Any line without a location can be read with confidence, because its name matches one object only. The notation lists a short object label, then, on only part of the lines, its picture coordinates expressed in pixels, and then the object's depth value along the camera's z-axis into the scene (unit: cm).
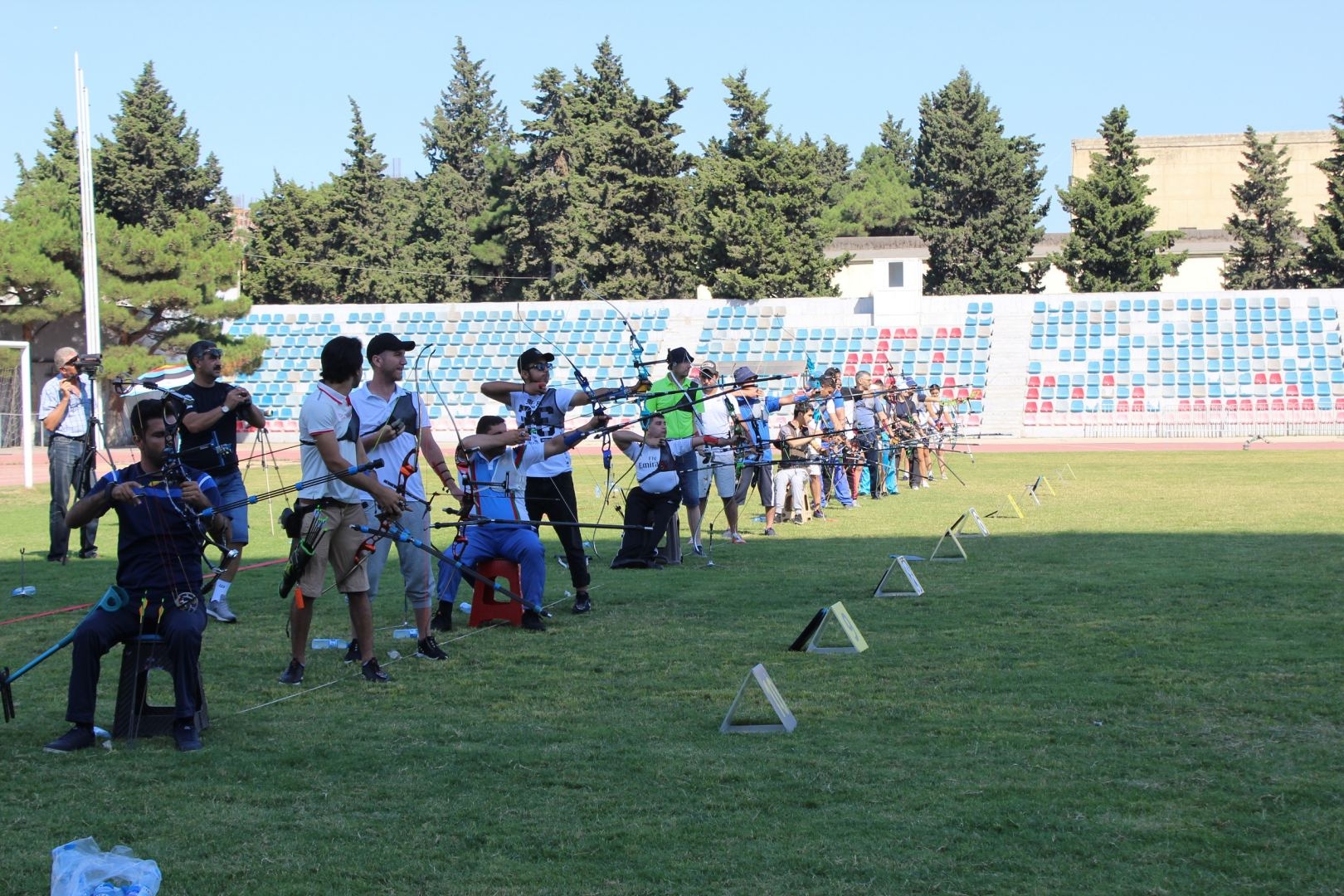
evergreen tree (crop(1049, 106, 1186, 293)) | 5041
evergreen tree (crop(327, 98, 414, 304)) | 5797
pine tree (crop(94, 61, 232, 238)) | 5044
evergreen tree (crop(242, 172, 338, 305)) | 5697
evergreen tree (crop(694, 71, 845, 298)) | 5131
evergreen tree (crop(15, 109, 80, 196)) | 5825
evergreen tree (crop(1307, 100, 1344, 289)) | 5066
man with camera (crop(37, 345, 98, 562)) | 1298
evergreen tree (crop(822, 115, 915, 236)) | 6869
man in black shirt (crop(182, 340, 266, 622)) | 923
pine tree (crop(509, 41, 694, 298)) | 5309
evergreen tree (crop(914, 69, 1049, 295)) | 5581
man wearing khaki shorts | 735
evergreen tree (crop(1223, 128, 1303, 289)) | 5634
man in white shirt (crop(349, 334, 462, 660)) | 781
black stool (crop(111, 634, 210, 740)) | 643
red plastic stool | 948
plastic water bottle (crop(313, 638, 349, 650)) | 882
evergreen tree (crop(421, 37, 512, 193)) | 7081
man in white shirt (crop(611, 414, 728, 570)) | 1187
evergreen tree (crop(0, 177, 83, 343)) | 3641
